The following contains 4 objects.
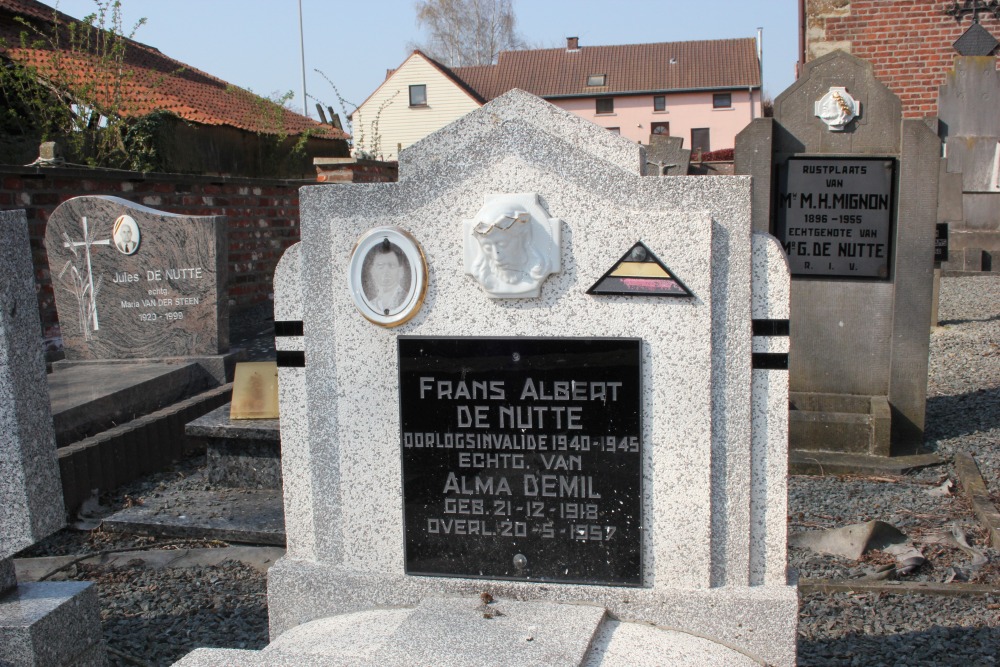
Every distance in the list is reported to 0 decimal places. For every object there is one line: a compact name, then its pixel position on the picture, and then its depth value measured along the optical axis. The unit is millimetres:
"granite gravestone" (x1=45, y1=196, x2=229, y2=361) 6125
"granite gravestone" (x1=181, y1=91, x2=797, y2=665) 2184
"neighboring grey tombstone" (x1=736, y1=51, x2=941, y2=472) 5074
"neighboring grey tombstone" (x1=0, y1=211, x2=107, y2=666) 2439
